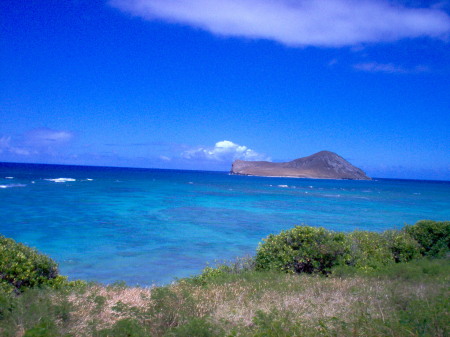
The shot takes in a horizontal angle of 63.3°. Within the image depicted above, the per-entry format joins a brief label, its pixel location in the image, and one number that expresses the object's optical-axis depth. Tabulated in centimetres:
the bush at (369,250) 1057
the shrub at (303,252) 1017
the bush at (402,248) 1235
